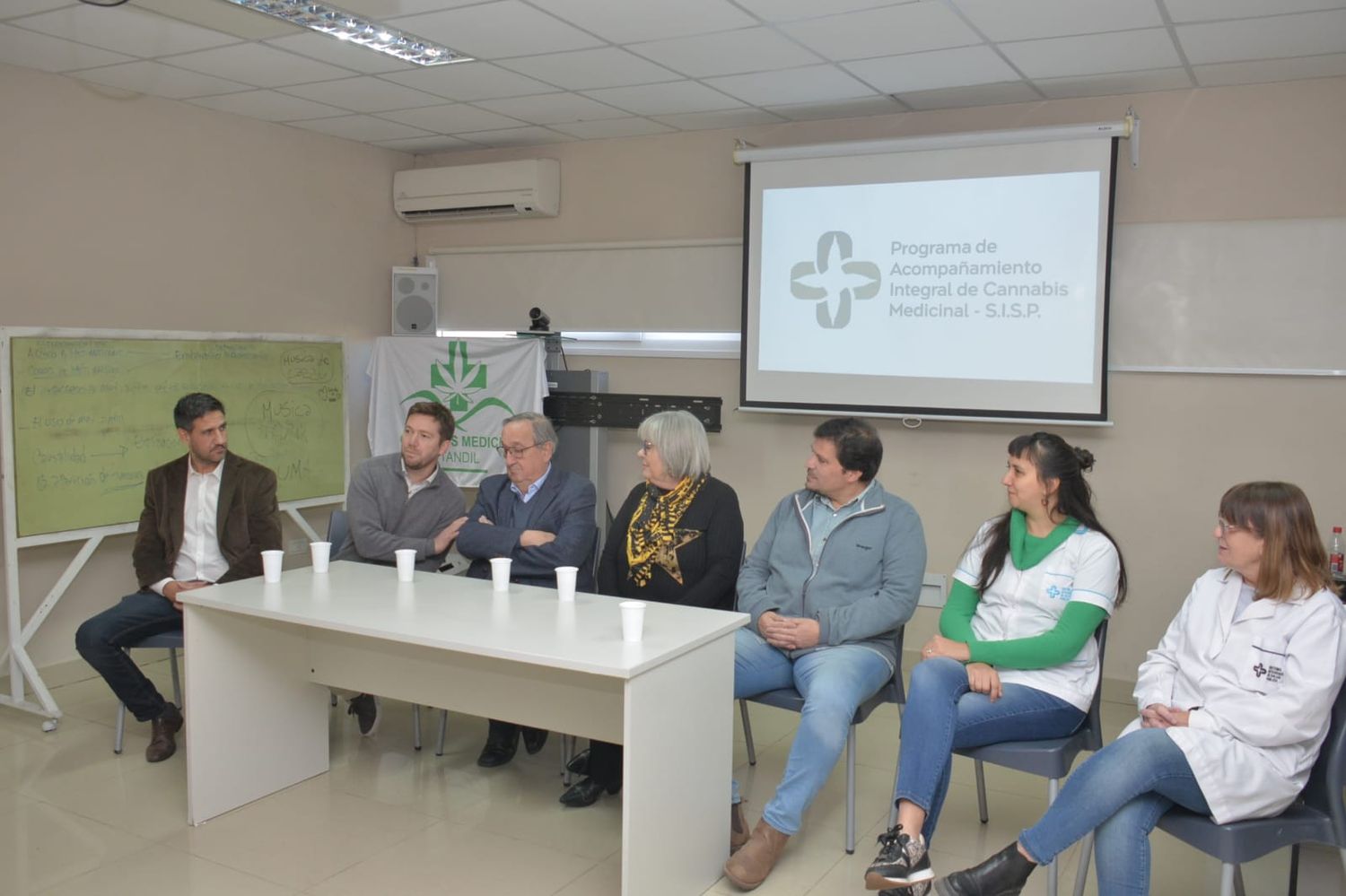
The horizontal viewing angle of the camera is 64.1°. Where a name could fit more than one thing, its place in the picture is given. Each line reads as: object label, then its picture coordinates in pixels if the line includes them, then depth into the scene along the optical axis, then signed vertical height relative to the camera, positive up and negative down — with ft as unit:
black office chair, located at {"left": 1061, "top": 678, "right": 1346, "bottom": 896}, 7.48 -3.12
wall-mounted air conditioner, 19.21 +3.27
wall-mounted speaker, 20.31 +1.25
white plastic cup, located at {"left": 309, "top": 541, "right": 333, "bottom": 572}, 11.59 -2.02
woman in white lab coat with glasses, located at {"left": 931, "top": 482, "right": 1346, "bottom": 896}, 7.59 -2.43
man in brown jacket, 12.61 -2.06
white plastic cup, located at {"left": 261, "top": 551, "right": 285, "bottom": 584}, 11.11 -2.06
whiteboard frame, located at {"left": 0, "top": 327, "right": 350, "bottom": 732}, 13.75 -2.76
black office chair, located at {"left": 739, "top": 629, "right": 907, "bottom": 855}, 10.22 -3.17
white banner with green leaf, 18.76 -0.30
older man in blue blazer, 12.23 -1.75
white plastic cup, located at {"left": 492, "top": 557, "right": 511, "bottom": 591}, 10.77 -2.03
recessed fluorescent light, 12.50 +4.13
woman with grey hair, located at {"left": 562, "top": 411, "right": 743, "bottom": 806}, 11.33 -1.73
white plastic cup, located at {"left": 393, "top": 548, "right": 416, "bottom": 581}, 11.20 -2.04
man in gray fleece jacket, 10.39 -2.08
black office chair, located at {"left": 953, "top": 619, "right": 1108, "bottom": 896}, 8.95 -3.16
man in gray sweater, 12.95 -1.64
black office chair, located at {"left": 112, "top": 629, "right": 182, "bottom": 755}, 12.46 -3.25
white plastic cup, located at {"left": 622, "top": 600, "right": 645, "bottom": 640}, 8.71 -2.00
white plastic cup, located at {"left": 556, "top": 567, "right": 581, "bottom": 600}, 10.24 -2.01
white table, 8.60 -3.00
